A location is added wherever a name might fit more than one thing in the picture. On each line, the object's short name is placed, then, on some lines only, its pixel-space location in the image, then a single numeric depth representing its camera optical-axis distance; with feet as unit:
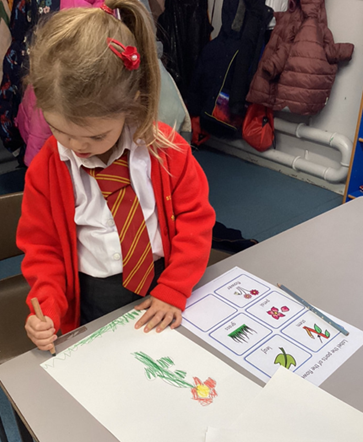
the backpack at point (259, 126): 9.86
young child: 2.12
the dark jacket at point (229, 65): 9.11
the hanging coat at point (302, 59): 8.12
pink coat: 6.46
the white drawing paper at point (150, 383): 1.82
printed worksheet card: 2.16
